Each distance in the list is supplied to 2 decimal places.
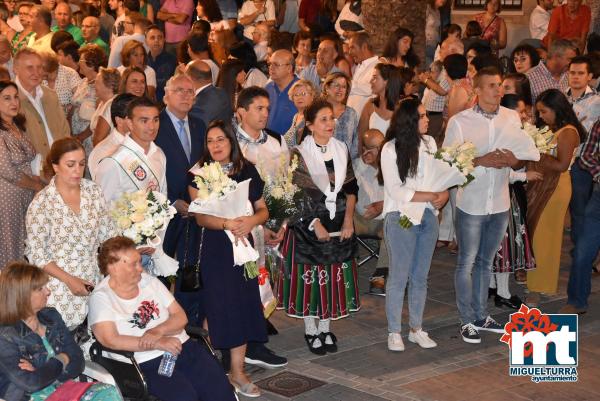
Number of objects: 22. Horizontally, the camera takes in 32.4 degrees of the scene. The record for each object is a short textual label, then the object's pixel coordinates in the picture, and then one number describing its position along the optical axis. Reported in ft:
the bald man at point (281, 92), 35.27
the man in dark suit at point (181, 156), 25.57
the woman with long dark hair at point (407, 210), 26.35
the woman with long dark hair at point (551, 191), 31.07
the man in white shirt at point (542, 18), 56.49
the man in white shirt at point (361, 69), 38.11
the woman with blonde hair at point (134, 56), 39.70
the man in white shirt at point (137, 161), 24.59
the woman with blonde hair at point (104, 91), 32.48
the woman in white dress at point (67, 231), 22.43
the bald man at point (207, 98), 33.37
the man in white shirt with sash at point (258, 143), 26.66
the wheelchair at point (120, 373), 20.53
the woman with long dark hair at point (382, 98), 33.42
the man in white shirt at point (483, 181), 27.89
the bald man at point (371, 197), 32.04
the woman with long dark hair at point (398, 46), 41.63
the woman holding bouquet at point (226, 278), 24.62
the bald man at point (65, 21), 49.34
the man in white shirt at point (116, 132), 27.07
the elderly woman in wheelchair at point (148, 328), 21.04
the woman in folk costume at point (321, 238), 27.02
